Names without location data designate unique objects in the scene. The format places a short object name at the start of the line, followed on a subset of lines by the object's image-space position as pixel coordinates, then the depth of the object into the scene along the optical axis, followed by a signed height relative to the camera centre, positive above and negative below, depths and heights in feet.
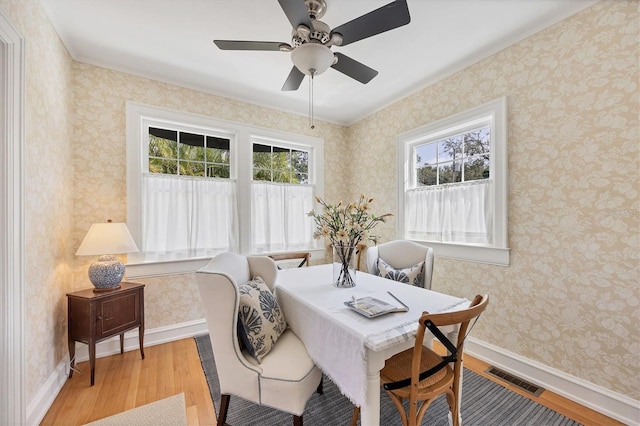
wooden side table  6.77 -2.72
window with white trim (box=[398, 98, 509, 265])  7.63 +0.97
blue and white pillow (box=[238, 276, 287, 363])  4.84 -2.06
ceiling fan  4.59 +3.57
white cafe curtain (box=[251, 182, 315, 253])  11.23 -0.12
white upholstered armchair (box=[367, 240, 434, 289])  7.39 -1.40
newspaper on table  4.39 -1.64
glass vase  6.03 -1.24
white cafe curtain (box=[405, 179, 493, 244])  8.10 +0.01
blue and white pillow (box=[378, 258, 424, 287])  7.34 -1.74
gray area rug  5.48 -4.36
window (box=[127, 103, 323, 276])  9.12 +1.04
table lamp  7.22 -0.95
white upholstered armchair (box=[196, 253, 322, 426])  4.41 -2.68
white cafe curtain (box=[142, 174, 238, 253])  9.22 +0.01
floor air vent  6.48 -4.39
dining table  3.73 -1.79
